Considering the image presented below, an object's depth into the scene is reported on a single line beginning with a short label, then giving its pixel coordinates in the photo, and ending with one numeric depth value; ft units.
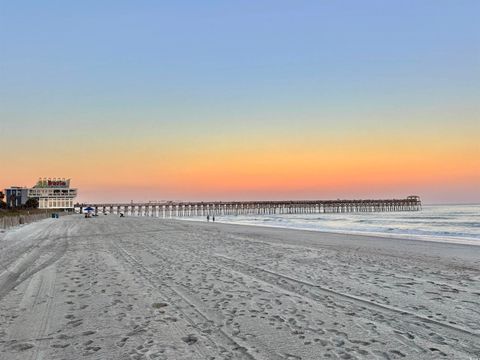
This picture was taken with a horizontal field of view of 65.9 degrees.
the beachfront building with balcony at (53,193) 485.65
